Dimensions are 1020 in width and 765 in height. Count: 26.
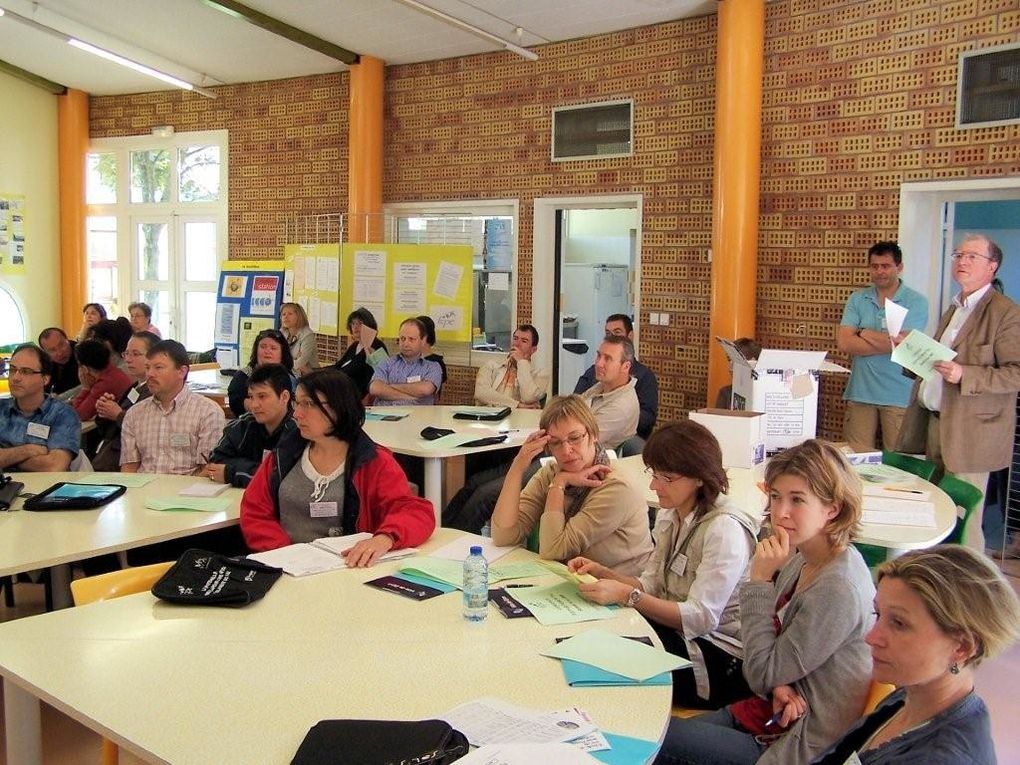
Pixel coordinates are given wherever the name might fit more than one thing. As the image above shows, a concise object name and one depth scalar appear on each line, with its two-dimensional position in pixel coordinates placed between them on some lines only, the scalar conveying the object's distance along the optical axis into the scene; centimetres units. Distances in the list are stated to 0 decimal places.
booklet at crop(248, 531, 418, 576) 275
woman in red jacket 319
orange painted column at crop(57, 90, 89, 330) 1105
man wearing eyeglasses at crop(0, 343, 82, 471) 431
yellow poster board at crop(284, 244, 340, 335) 866
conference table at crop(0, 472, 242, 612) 288
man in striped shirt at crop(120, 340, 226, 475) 443
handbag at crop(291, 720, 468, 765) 163
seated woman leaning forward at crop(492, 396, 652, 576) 297
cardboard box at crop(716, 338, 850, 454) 429
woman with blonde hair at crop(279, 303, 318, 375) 845
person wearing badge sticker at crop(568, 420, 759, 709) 250
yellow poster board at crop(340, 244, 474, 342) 827
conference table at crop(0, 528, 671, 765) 181
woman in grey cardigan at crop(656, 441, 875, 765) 207
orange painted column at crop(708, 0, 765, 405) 644
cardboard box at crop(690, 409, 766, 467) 413
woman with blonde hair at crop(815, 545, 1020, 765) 156
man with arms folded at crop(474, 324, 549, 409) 676
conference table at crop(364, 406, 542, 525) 479
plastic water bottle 236
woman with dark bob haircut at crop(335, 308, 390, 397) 736
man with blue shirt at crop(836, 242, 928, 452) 567
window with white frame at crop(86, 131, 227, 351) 1054
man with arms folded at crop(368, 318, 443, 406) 670
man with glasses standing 434
